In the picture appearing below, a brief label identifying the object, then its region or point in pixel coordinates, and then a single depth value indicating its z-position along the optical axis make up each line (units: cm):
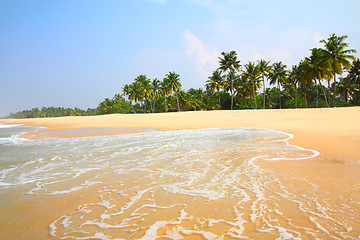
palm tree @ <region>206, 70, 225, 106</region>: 5284
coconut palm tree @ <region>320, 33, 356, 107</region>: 3048
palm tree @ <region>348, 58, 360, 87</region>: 3825
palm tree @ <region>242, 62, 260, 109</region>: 4431
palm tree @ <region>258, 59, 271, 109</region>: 4642
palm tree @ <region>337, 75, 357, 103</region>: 4320
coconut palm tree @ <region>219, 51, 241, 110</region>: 4662
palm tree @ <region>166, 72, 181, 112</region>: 5460
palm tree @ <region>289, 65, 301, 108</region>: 4206
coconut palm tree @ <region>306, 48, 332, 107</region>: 3286
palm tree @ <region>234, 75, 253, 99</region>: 5153
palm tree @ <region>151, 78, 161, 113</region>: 5828
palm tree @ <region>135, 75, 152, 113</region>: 5662
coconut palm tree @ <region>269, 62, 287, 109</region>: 4910
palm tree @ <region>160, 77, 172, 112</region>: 5534
